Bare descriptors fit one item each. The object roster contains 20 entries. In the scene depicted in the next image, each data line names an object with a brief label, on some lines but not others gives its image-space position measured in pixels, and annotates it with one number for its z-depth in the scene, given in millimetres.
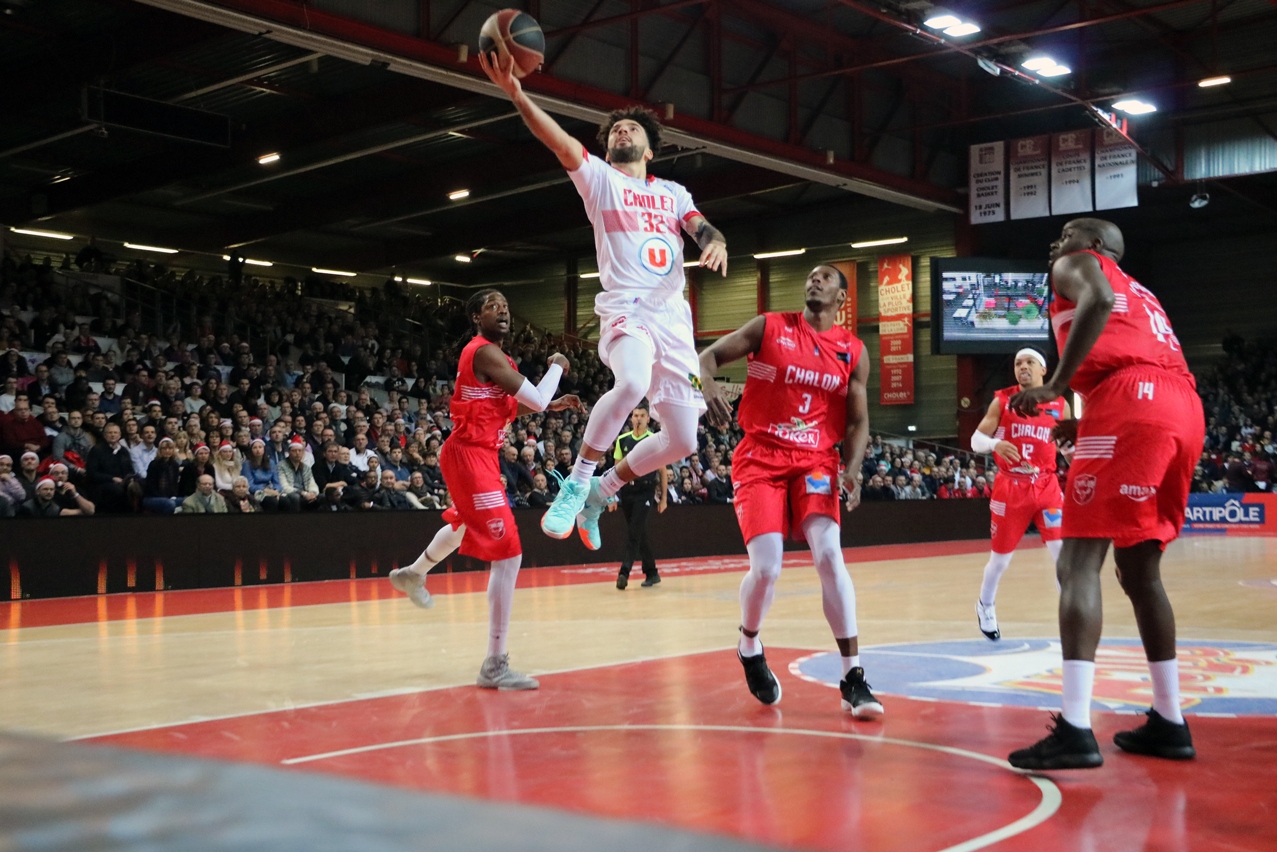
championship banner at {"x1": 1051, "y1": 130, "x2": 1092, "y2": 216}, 26453
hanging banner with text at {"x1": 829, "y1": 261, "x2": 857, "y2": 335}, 33844
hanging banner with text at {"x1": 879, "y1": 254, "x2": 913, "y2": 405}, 32969
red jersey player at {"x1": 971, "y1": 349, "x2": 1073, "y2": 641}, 8844
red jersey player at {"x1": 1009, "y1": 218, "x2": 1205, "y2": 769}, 4746
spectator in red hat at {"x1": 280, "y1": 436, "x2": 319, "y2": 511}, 15344
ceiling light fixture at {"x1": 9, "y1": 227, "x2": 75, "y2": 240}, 30062
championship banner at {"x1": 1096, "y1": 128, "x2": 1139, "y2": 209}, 25797
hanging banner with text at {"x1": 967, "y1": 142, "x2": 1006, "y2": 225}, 28234
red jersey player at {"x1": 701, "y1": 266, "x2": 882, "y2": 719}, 6000
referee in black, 13742
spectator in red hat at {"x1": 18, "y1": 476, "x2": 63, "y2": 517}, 12750
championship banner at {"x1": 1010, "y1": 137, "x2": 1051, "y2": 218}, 27125
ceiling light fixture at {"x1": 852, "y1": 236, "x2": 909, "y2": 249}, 32750
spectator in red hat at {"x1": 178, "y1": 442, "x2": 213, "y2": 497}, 14383
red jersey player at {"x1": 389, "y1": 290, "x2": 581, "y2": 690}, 6910
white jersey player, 6285
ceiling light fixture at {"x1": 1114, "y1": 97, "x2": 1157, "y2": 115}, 22203
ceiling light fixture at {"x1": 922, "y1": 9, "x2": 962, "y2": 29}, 17109
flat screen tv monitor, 29812
